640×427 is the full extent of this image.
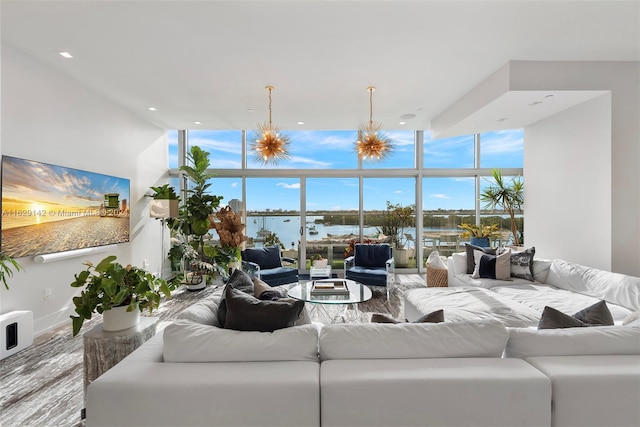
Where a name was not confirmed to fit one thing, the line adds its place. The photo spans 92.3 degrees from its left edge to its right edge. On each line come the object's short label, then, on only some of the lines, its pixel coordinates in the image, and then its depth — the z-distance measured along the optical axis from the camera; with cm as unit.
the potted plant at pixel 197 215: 544
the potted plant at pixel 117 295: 178
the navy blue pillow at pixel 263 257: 516
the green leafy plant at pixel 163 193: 515
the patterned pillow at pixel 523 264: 406
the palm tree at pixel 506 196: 562
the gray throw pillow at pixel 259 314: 166
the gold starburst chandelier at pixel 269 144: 378
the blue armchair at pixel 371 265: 478
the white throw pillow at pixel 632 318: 185
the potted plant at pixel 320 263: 581
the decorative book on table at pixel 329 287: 355
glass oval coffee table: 327
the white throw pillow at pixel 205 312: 181
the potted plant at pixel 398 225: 655
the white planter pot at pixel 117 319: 184
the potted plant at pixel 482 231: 616
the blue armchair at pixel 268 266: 484
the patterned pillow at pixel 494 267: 409
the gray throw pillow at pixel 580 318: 174
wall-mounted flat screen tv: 298
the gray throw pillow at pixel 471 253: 452
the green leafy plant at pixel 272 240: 655
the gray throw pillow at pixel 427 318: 176
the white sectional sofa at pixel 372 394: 130
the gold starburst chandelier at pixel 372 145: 386
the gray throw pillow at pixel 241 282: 244
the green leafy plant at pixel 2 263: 234
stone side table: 178
